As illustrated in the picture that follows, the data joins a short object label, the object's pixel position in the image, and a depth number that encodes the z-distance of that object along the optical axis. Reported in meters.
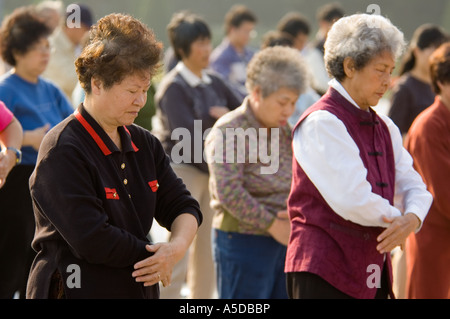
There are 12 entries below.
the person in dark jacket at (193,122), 9.99
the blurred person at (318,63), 13.54
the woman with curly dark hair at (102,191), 4.76
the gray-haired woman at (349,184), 5.64
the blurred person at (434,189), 7.70
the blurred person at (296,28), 16.77
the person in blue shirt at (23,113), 8.52
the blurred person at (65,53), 12.60
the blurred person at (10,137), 6.99
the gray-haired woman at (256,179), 7.68
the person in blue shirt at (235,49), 16.16
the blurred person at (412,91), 11.18
